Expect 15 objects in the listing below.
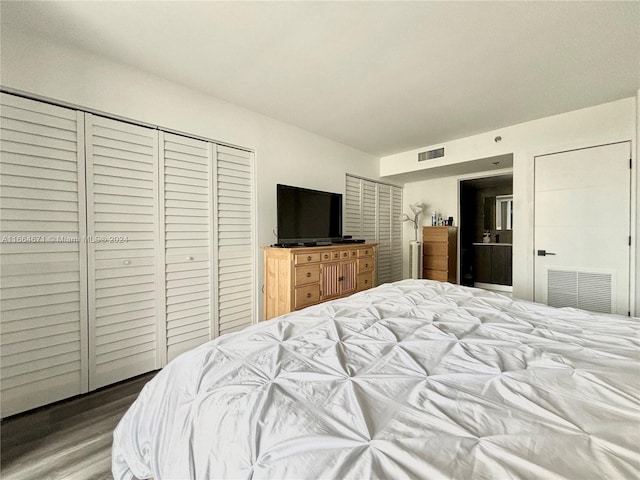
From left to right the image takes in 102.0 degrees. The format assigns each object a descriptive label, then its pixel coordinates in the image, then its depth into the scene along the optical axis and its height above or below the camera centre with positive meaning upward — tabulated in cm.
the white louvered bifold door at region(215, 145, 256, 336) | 264 -2
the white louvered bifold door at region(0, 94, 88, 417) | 164 -12
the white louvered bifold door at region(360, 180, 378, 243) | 425 +46
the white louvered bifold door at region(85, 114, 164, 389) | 195 -9
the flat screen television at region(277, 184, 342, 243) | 279 +28
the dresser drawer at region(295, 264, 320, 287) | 260 -37
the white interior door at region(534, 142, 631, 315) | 266 +12
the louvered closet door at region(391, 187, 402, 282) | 480 +9
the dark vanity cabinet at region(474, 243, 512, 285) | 506 -49
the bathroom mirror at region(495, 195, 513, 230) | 524 +56
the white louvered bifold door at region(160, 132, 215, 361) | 231 -1
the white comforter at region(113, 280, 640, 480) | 54 -44
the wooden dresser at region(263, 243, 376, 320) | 258 -40
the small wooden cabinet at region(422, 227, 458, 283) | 427 -24
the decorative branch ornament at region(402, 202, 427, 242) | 470 +49
